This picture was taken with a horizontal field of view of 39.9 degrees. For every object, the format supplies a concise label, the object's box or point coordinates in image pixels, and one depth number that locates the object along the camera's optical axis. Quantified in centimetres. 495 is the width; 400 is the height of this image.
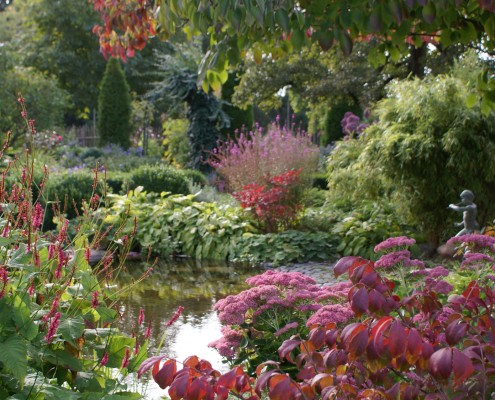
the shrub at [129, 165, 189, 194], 1124
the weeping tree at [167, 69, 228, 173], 1620
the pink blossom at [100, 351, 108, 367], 224
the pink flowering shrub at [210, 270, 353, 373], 347
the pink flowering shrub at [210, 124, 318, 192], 964
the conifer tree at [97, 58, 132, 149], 2075
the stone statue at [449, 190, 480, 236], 680
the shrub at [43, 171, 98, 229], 990
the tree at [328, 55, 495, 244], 773
